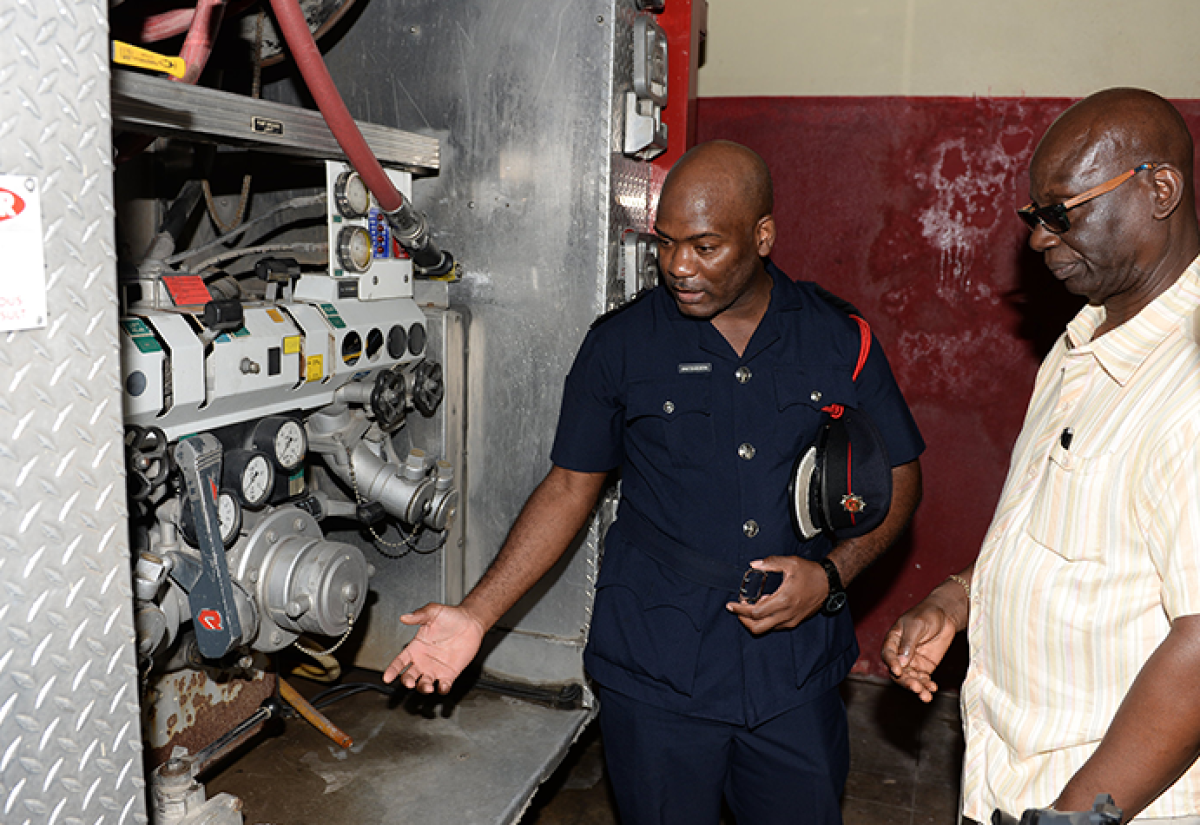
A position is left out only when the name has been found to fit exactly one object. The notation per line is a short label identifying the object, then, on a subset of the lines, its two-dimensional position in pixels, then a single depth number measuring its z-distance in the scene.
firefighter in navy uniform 2.02
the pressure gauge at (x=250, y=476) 2.07
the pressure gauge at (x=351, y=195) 2.42
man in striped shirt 1.27
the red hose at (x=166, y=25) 2.10
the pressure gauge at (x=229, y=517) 2.02
